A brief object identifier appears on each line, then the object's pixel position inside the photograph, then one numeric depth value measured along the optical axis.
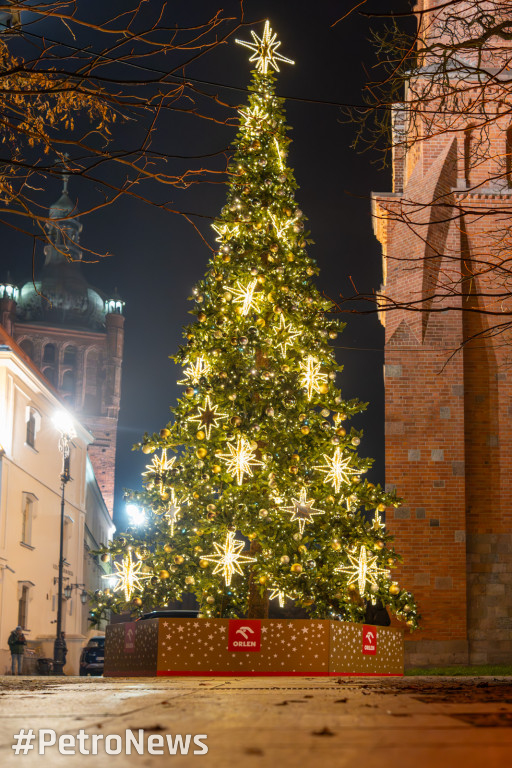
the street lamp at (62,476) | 25.86
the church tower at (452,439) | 17.11
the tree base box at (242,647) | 11.01
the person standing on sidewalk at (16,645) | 23.20
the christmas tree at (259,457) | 12.92
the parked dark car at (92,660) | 25.77
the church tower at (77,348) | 80.50
